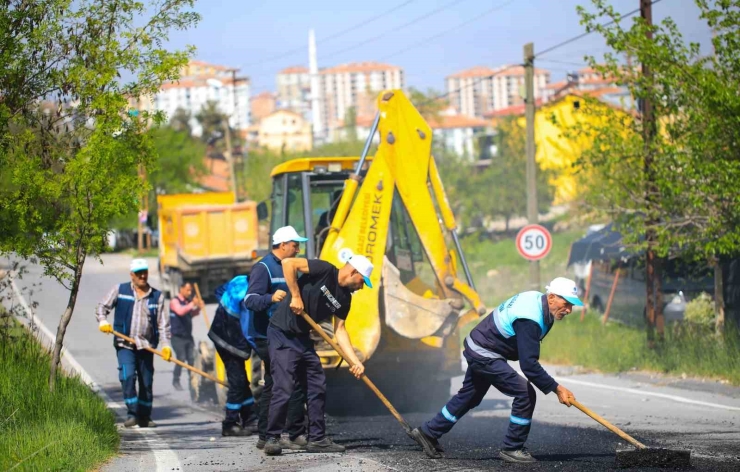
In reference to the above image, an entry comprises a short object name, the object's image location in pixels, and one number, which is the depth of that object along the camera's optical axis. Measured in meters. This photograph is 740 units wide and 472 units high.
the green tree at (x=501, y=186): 69.46
